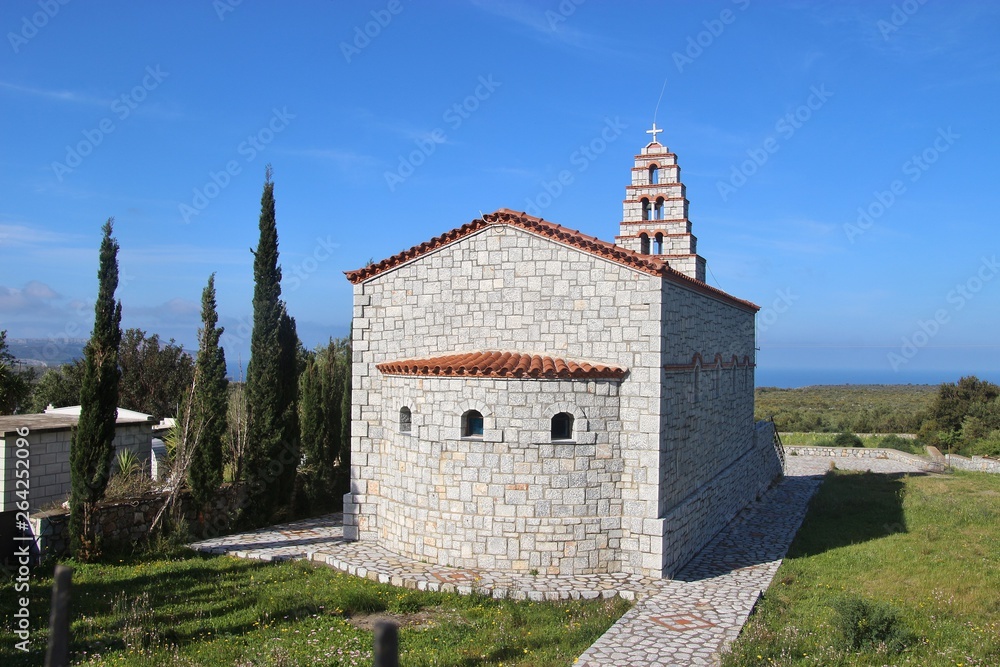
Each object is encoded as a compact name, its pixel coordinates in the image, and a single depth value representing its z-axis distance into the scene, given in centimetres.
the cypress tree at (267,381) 1545
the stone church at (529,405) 1112
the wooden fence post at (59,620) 325
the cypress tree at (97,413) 1205
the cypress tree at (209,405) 1409
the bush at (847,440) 3319
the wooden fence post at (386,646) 267
